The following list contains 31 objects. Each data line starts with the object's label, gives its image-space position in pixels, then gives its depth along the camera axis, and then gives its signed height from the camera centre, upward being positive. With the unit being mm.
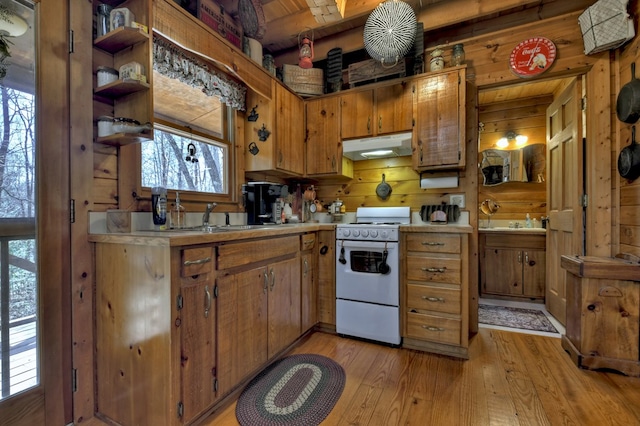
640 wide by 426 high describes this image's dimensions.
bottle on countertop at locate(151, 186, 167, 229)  1634 +41
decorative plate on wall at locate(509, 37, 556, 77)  2268 +1253
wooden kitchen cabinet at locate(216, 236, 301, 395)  1488 -577
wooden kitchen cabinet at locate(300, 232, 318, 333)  2260 -611
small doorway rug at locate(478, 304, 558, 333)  2652 -1110
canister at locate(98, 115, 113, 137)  1462 +444
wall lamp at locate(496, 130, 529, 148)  3812 +960
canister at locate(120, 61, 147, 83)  1401 +703
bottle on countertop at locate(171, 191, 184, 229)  1827 -30
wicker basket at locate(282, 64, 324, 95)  2814 +1328
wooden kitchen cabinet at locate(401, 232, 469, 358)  2066 -631
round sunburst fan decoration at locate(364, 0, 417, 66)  2145 +1414
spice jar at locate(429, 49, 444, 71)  2443 +1297
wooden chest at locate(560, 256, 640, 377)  1815 -702
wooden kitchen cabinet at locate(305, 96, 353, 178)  2793 +713
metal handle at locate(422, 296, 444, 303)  2122 -680
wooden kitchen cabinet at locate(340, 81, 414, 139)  2523 +931
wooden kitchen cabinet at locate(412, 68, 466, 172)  2324 +754
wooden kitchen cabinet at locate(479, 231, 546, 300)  3281 -660
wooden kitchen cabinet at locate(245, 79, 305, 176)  2434 +699
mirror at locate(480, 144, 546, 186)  3680 +595
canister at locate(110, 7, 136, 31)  1403 +971
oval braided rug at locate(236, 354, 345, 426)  1454 -1069
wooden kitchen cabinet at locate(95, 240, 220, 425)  1212 -567
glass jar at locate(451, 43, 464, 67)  2420 +1341
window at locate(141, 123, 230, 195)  1823 +355
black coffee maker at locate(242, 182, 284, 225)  2402 +107
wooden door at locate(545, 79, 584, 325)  2410 +201
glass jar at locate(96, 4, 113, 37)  1461 +1009
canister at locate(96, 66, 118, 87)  1459 +708
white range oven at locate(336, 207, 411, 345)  2221 -590
